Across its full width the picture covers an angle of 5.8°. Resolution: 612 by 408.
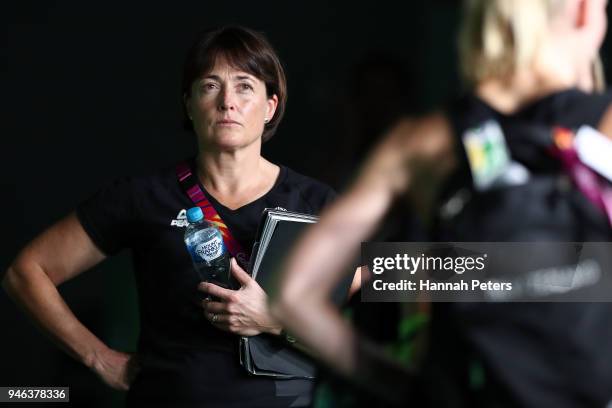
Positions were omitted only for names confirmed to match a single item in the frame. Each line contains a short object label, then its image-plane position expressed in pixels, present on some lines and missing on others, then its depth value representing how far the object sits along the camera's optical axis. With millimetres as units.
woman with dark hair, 10071
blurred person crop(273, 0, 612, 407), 9383
